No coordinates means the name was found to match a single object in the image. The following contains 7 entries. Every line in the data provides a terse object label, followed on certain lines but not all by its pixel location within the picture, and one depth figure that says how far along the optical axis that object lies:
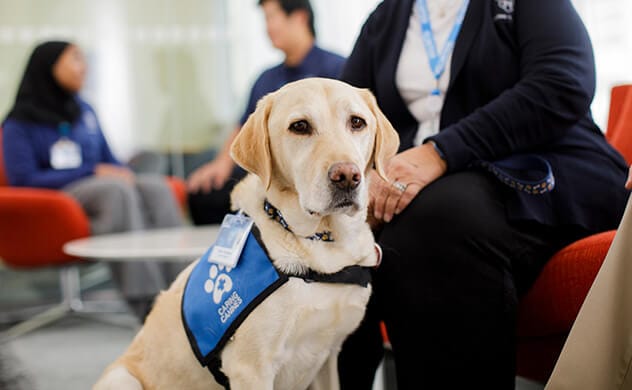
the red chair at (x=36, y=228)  3.21
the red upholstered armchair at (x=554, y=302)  1.29
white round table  2.45
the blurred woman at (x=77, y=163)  3.52
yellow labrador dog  1.16
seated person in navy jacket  1.28
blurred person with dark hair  3.08
